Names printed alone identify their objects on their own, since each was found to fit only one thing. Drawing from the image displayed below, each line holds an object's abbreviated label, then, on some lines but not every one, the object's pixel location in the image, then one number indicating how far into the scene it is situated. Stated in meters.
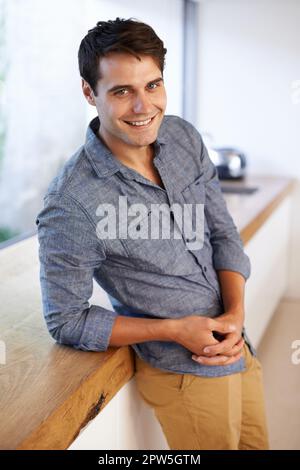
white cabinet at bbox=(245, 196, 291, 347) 2.44
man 1.07
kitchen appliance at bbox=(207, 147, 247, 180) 2.96
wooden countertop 0.92
